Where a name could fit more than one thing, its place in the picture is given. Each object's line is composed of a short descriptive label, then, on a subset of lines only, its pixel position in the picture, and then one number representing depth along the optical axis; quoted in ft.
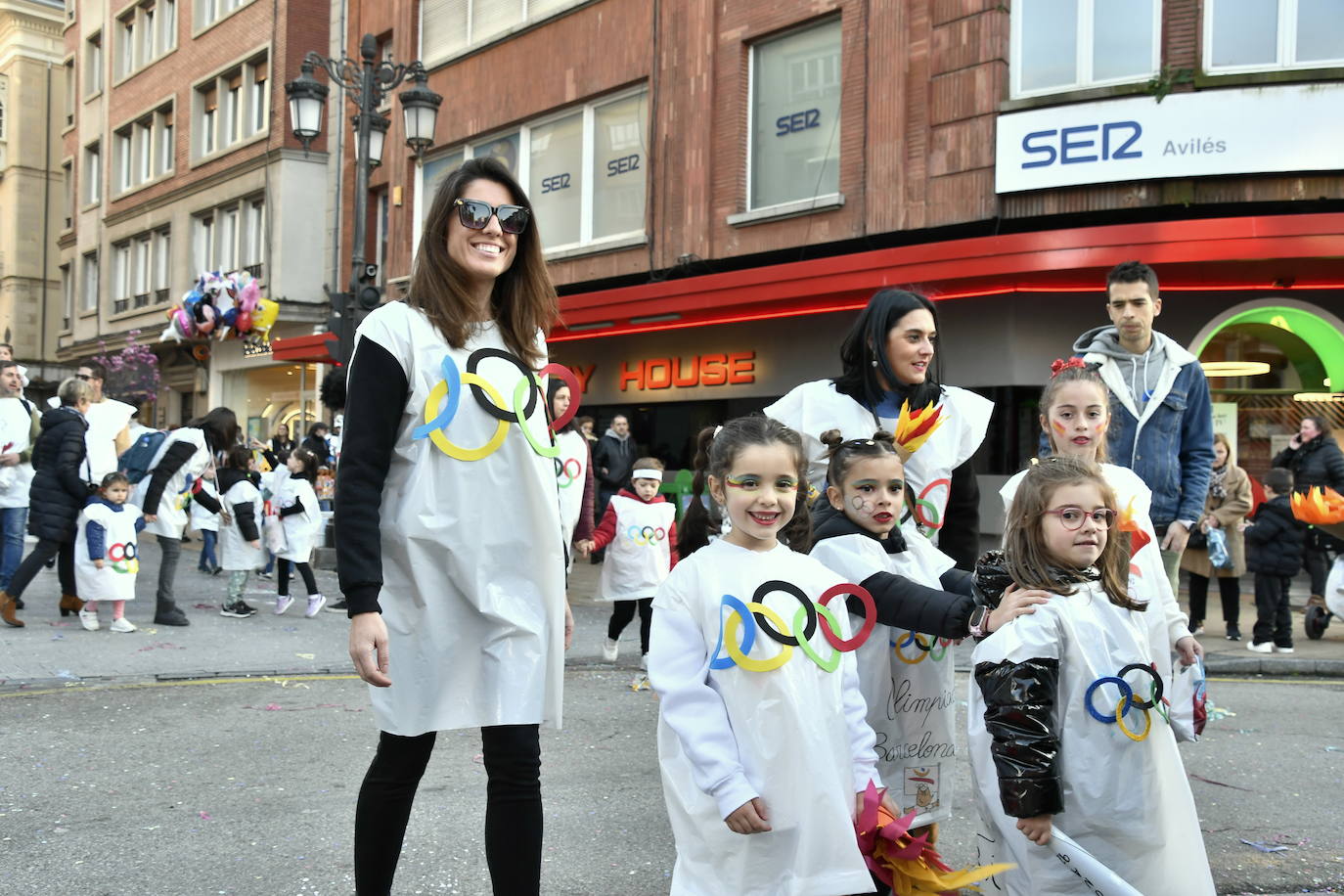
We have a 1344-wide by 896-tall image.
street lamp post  40.78
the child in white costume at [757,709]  8.80
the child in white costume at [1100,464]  11.85
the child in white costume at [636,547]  26.04
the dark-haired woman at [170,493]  31.37
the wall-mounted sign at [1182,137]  39.93
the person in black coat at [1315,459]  32.37
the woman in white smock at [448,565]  9.41
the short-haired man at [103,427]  31.53
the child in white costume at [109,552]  29.35
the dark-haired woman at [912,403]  11.84
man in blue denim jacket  15.85
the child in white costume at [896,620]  10.49
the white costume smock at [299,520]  34.76
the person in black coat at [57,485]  30.01
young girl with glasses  9.32
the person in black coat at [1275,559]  30.71
